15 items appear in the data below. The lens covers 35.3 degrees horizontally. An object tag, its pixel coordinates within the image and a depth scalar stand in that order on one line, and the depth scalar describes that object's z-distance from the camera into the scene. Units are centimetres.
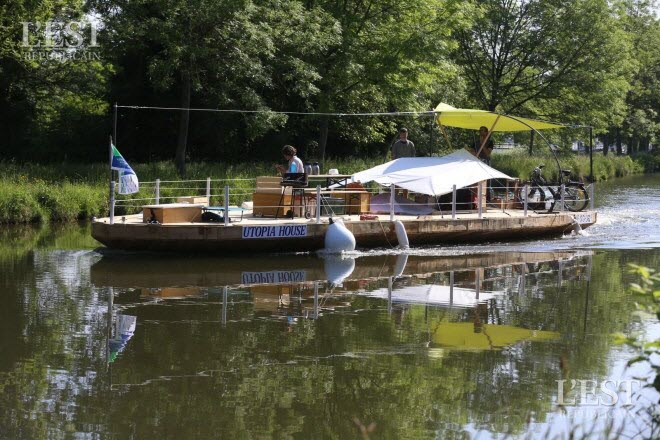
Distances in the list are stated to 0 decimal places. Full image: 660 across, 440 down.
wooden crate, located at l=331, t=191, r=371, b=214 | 2367
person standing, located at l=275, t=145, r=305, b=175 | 2208
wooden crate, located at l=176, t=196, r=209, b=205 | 2367
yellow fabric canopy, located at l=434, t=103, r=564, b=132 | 2564
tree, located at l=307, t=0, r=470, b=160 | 3825
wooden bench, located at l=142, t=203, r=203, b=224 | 2050
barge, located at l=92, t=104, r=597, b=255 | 2053
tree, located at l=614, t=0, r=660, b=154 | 7356
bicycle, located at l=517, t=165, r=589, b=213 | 2719
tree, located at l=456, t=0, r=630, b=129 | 5431
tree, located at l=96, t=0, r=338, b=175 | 3041
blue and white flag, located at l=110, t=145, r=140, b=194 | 1964
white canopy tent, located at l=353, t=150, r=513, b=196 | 2344
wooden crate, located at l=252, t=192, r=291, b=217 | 2238
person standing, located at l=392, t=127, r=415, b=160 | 2533
